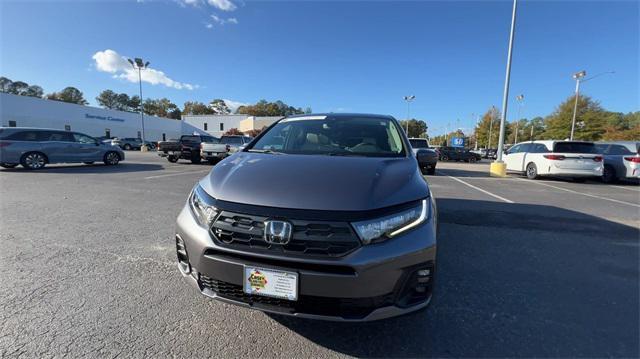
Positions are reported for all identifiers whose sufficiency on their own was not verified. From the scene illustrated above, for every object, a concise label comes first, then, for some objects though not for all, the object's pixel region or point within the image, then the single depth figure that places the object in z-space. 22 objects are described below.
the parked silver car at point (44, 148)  10.91
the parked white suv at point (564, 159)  10.59
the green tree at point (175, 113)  100.69
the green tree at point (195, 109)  104.62
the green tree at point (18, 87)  82.19
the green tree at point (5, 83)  78.57
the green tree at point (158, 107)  96.31
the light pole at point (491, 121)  63.99
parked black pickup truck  15.91
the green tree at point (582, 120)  43.53
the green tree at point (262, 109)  99.75
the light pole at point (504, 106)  13.14
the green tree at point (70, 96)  82.56
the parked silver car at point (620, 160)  10.71
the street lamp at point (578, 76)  28.91
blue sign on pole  54.66
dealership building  35.50
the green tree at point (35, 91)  83.69
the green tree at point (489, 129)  65.25
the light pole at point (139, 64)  29.75
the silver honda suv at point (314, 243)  1.62
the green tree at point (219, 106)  114.31
